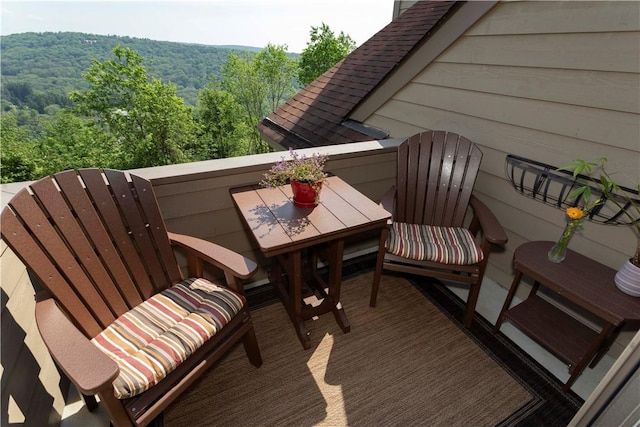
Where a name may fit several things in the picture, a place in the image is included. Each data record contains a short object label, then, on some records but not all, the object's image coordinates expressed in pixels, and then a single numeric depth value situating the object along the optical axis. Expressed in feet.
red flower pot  5.04
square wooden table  4.56
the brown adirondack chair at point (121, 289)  3.41
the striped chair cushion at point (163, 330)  3.58
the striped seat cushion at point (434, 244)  5.73
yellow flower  4.58
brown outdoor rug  4.71
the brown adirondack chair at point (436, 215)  5.80
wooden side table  4.43
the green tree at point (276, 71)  53.16
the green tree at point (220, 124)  53.31
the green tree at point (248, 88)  53.31
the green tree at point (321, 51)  43.21
